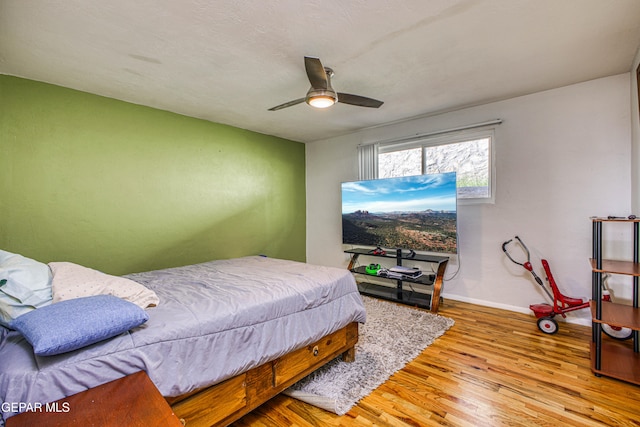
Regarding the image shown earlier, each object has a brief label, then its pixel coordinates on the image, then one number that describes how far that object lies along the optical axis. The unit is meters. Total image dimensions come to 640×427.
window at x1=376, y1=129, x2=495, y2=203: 3.57
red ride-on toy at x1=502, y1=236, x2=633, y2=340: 2.67
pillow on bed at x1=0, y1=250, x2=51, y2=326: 1.32
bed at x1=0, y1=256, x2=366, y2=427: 1.09
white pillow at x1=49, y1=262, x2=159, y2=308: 1.48
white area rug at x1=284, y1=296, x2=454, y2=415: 1.91
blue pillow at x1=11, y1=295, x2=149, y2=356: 1.05
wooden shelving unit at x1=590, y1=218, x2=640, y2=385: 2.04
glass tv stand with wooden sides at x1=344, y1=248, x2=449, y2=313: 3.48
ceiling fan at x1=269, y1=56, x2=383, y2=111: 2.09
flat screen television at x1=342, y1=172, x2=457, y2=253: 3.49
